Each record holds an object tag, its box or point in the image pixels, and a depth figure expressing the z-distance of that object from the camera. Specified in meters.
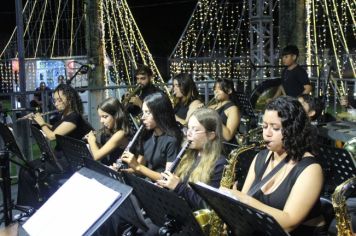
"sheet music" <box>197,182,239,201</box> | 2.39
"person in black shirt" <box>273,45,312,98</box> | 7.01
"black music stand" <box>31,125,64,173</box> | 4.85
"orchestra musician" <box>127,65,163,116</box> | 6.67
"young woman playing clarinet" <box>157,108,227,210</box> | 3.49
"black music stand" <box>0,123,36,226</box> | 4.54
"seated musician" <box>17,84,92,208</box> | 5.57
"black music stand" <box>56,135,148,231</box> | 2.96
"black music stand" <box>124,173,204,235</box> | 2.59
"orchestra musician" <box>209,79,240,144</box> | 5.55
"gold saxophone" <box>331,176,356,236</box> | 2.75
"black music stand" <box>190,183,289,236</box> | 2.18
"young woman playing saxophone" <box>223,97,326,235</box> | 2.69
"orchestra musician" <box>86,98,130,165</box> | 4.80
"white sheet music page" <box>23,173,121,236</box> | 2.43
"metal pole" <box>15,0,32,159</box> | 6.91
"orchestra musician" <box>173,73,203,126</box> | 6.24
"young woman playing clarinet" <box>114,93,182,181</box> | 4.24
